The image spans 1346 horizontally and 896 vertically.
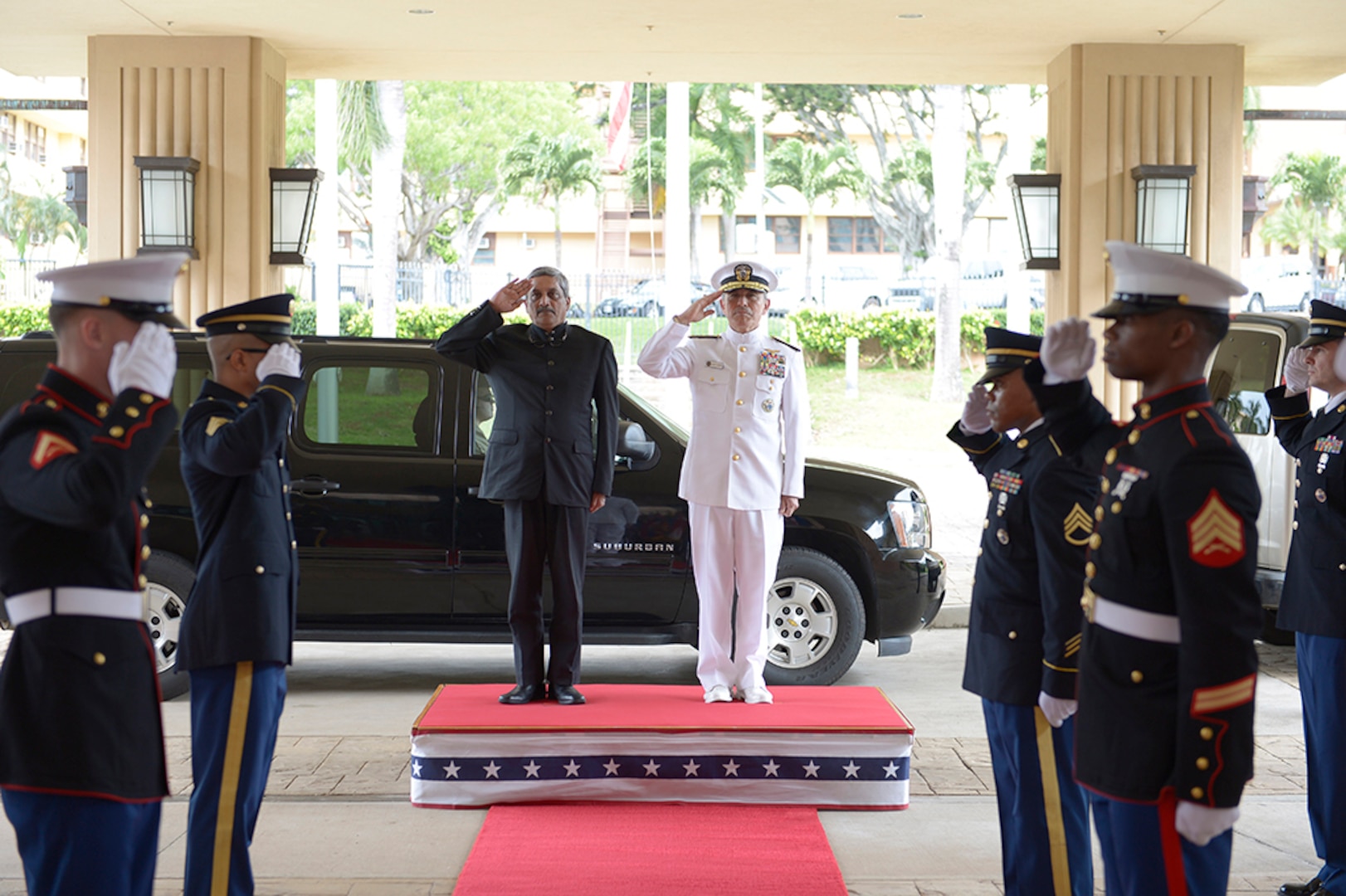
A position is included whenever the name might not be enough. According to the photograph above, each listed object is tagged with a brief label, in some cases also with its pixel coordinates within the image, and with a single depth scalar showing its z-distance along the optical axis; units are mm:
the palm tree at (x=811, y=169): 39656
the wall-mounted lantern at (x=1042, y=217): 9867
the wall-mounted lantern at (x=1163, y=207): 9477
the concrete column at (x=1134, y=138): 9648
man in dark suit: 6051
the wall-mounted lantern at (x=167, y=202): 9234
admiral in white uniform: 6316
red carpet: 4590
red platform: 5570
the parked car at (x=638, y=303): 29531
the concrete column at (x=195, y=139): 9391
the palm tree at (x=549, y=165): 37969
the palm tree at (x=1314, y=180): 48781
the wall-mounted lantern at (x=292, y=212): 9625
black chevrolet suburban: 7461
